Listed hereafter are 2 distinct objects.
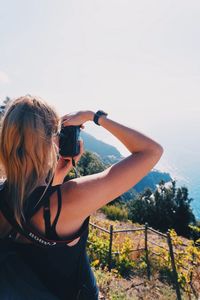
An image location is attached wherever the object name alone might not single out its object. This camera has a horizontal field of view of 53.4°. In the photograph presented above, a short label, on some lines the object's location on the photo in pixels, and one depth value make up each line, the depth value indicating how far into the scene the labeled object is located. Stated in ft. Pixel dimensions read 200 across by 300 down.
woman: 2.09
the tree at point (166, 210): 63.09
